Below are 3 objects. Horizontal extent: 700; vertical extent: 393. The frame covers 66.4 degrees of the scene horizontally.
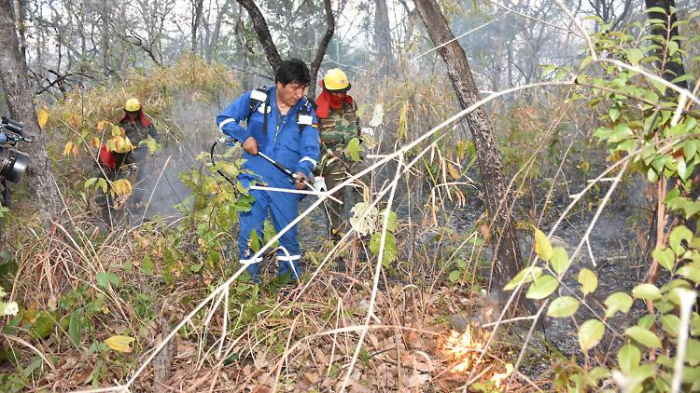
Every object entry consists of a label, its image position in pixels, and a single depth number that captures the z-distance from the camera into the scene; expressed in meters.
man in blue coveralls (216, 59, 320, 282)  3.77
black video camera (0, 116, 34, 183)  2.82
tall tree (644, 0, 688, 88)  3.13
